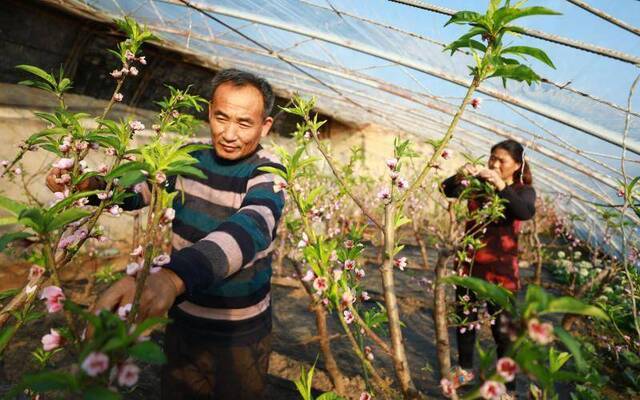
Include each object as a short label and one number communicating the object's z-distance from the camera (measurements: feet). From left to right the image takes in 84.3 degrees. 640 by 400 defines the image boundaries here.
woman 9.94
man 5.72
